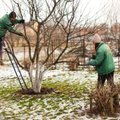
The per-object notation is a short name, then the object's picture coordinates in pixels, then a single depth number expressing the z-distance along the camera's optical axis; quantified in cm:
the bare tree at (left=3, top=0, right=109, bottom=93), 1090
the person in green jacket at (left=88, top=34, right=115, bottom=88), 841
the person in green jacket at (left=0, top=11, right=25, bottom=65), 923
